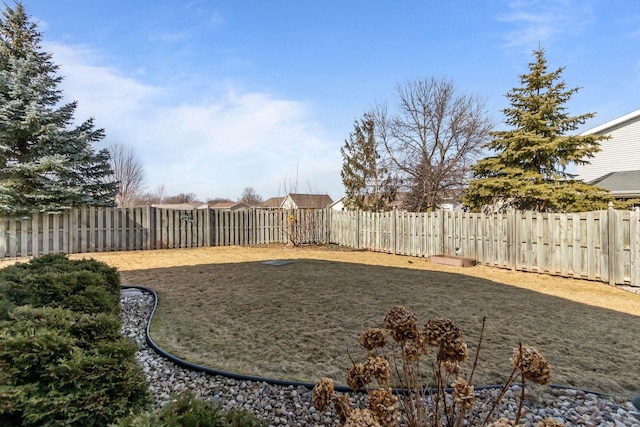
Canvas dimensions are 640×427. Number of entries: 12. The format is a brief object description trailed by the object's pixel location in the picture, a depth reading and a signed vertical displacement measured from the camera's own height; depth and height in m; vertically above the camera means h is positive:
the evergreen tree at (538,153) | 9.77 +1.98
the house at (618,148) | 12.51 +2.69
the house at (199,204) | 39.12 +1.33
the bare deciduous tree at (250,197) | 43.63 +2.49
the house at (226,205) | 39.72 +1.34
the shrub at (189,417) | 1.18 -0.84
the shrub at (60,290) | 2.57 -0.63
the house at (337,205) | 33.58 +1.04
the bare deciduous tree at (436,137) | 16.42 +4.04
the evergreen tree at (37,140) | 9.33 +2.31
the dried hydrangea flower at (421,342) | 1.35 -0.55
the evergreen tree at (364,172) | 18.78 +2.53
